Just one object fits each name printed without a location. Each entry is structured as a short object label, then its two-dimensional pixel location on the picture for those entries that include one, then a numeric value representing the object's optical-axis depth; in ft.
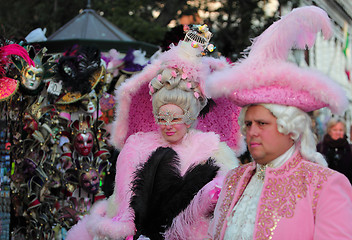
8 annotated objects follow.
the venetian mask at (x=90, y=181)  19.86
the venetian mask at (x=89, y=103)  20.03
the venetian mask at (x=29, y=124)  18.65
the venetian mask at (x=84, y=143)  19.75
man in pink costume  6.73
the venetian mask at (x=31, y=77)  17.90
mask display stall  18.43
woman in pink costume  10.28
